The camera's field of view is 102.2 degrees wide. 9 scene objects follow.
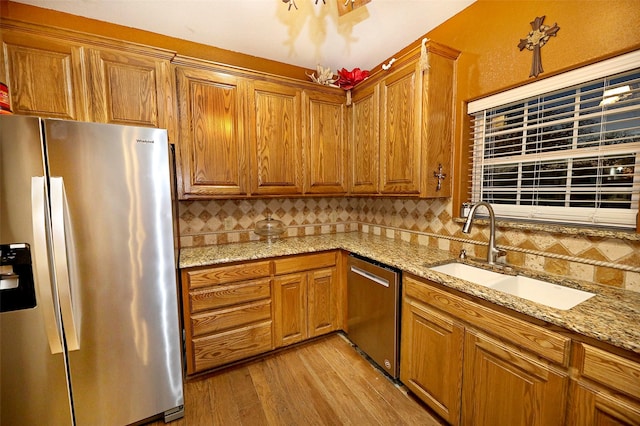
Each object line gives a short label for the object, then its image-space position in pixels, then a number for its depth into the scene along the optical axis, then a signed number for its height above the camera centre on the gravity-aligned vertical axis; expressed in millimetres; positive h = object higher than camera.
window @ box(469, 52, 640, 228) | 1249 +246
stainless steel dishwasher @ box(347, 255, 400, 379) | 1745 -882
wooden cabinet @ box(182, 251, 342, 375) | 1830 -874
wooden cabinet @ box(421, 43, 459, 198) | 1795 +509
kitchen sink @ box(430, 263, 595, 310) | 1287 -541
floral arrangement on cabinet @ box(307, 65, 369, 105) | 2418 +1096
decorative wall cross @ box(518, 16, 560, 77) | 1409 +846
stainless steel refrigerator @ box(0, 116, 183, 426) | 1156 -382
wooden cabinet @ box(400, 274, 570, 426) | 998 -802
